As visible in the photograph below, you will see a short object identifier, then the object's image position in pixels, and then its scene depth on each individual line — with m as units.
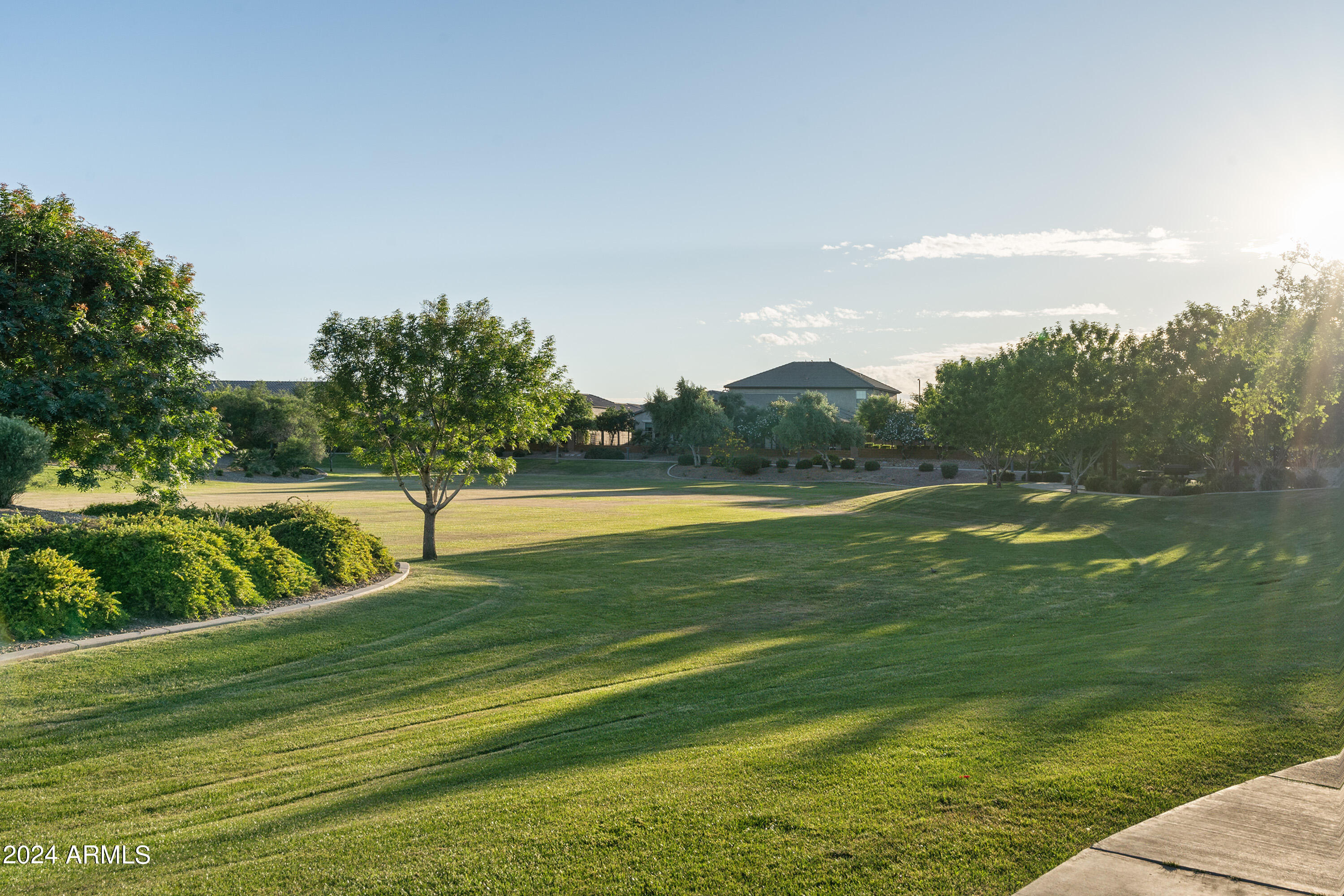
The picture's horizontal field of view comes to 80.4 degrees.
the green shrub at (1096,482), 49.50
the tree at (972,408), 46.41
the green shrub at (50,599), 8.96
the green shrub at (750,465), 75.62
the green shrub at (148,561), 10.07
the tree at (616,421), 106.19
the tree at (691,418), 85.94
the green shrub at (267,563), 11.74
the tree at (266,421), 78.12
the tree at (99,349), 16.67
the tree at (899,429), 96.69
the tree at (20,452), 15.22
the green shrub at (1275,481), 40.56
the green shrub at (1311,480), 40.12
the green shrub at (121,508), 15.84
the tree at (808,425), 82.56
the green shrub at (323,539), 13.37
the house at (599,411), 115.38
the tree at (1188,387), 38.62
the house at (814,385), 121.50
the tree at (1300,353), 19.05
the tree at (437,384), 19.47
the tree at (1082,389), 43.62
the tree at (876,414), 98.88
